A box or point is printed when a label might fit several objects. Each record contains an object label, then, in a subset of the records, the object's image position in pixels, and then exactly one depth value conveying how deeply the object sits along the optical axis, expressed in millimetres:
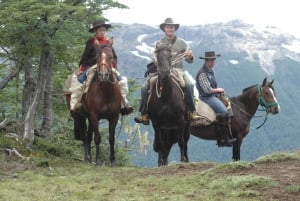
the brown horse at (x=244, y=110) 17000
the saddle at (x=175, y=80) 14727
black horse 13930
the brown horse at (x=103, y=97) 13771
